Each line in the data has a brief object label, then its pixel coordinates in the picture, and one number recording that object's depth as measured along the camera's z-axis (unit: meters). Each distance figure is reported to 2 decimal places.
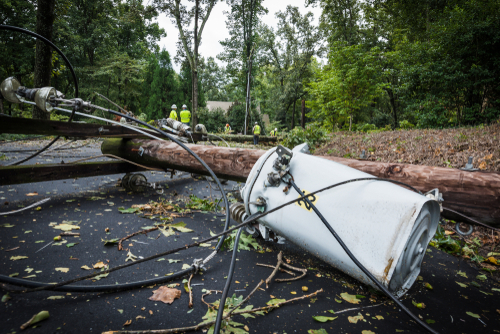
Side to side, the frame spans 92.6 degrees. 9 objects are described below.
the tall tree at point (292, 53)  28.61
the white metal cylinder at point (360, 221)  1.26
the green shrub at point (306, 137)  8.85
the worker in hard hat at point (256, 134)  15.70
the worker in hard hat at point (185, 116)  11.36
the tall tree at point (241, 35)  23.84
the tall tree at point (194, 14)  16.94
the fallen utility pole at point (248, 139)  16.70
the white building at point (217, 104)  41.84
